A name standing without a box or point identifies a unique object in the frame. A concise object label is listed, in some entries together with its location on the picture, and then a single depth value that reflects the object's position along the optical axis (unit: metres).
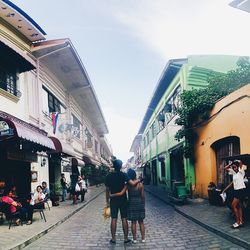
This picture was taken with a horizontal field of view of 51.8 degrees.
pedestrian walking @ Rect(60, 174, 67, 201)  13.17
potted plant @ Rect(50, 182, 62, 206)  11.46
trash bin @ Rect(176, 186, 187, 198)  10.65
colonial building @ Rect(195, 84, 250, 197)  8.66
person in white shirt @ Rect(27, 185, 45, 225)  7.55
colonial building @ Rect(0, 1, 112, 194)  8.26
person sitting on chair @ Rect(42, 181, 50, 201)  9.64
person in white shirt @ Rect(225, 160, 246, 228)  5.97
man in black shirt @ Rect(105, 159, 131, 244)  5.36
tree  11.44
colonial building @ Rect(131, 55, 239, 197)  13.34
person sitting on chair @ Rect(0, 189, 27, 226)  7.28
